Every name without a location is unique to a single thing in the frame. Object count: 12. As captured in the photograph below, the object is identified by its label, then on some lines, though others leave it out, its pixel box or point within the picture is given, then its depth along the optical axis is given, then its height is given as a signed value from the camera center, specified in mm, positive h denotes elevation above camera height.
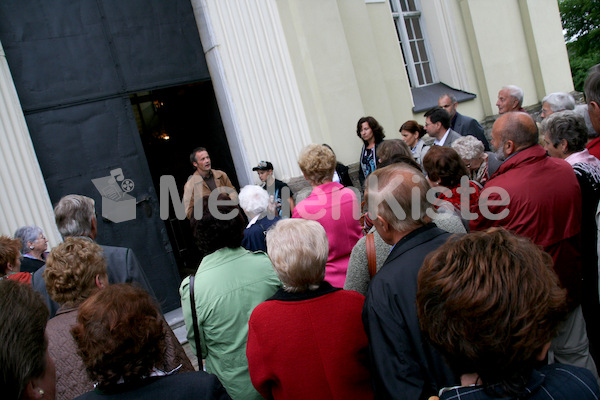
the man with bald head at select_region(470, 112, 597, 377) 2588 -687
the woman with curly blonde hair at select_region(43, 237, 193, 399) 2045 -400
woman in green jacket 2439 -667
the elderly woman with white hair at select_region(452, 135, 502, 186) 3951 -454
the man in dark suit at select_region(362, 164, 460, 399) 1659 -694
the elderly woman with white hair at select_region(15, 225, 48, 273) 3871 -150
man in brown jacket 5523 -31
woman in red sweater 1880 -755
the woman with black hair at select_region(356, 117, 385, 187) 5827 -27
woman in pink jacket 2967 -481
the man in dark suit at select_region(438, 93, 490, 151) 5895 -157
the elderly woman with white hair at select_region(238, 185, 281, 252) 3449 -416
